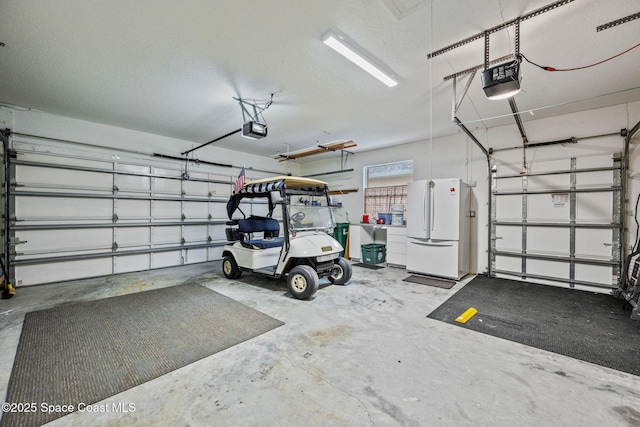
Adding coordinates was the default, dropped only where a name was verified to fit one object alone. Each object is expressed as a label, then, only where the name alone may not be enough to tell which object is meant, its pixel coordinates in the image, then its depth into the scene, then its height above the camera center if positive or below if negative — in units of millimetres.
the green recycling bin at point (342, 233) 7312 -613
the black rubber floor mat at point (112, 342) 1881 -1352
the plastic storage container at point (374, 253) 6457 -1069
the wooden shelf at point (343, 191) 7796 +663
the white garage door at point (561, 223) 4262 -188
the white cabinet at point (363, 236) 7031 -677
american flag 4777 +559
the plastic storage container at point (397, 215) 6414 -72
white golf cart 3990 -530
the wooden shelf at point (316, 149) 6312 +1686
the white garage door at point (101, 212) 4566 -13
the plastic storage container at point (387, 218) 6887 -160
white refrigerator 5012 -314
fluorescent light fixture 2539 +1746
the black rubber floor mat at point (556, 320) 2459 -1358
